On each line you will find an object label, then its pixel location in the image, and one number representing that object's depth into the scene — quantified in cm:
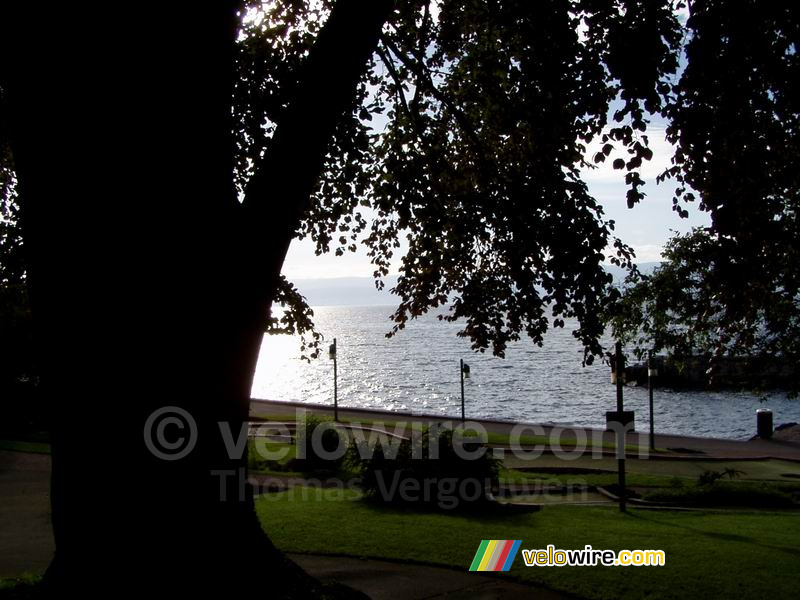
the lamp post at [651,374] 2497
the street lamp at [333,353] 2885
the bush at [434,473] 1092
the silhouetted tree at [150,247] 420
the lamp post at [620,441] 1007
